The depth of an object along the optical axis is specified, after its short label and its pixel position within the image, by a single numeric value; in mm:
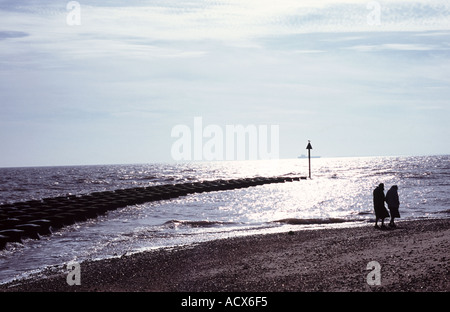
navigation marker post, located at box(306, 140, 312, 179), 65869
